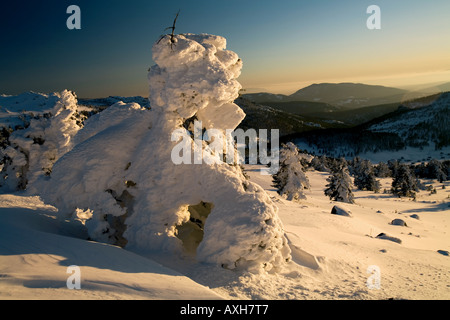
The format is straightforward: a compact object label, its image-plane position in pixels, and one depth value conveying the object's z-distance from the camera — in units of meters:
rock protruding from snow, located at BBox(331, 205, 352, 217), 25.46
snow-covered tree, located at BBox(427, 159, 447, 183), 83.19
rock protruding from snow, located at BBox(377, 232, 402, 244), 17.29
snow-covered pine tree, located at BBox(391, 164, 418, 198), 55.91
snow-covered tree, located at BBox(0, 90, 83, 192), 24.06
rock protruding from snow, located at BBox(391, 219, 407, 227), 26.42
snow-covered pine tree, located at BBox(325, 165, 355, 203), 40.41
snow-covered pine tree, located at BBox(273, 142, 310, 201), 33.91
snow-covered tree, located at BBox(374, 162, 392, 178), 97.75
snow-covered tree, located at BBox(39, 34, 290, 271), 8.24
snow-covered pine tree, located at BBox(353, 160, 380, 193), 66.62
